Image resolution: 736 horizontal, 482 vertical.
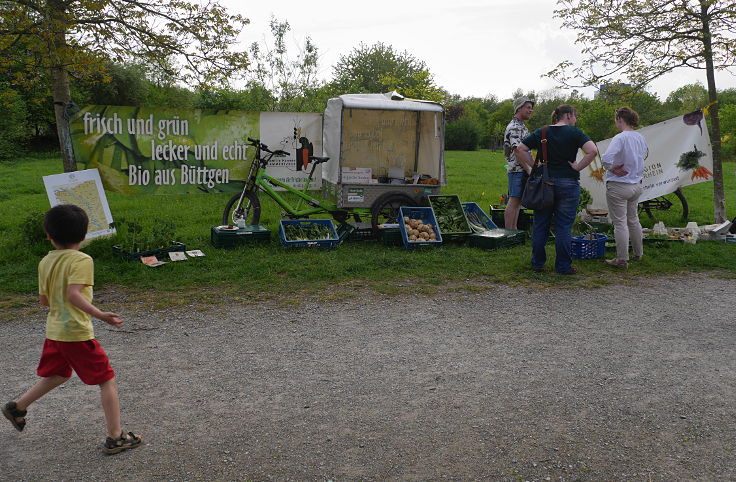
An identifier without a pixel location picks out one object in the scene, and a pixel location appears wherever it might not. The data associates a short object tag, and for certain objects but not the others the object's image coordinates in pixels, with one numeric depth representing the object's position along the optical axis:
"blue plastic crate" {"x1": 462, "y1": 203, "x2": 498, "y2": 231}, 9.66
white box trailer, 9.24
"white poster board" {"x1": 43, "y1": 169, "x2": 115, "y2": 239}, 8.09
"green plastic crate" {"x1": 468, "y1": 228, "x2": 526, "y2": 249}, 8.74
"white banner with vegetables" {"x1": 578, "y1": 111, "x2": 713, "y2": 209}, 10.24
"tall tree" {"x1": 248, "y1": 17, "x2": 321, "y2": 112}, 24.48
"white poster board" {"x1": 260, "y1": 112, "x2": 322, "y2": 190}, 10.34
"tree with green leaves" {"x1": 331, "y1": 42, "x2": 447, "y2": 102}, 52.97
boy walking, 3.20
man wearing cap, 8.72
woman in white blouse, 7.66
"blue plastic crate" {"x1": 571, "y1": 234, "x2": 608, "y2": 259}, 8.32
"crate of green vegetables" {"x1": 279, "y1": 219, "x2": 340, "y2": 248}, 8.48
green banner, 8.93
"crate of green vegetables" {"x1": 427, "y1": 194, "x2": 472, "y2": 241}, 9.09
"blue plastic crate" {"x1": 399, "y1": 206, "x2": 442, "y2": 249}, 8.65
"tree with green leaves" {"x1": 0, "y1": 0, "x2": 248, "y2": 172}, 7.84
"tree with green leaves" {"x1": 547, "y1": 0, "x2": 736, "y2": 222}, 10.24
